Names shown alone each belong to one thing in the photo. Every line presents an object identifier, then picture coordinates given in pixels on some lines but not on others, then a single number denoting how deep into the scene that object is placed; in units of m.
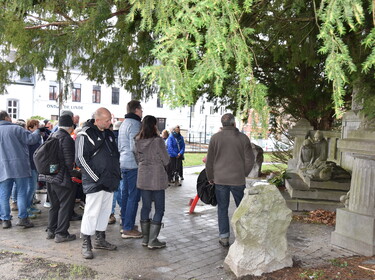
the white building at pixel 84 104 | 33.88
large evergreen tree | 2.66
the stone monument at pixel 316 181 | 7.98
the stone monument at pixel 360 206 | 5.11
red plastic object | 7.61
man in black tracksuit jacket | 4.90
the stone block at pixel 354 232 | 5.09
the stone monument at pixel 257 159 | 12.04
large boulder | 4.34
